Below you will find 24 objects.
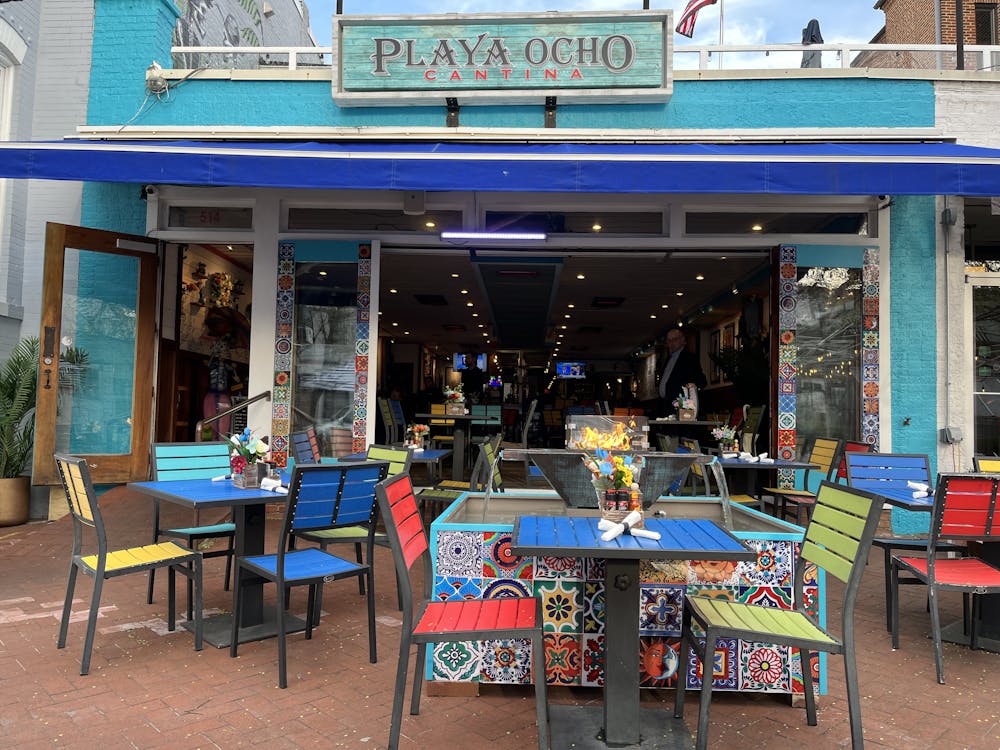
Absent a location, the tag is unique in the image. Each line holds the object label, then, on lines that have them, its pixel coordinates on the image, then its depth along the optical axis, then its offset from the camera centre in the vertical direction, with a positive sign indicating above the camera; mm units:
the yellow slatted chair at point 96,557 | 3217 -785
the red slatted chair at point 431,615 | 2314 -764
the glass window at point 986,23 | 14898 +8294
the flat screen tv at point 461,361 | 21906 +1277
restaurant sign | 6660 +3284
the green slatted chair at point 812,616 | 2318 -753
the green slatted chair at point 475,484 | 4082 -557
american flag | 7922 +4438
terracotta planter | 6434 -993
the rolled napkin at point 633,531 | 2385 -440
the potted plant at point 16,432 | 6484 -369
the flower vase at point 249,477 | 3717 -427
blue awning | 5020 +1709
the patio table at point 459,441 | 7605 -444
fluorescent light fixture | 6789 +1603
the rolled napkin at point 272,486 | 3656 -462
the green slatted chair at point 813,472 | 5541 -550
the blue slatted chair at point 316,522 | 3189 -607
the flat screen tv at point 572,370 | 23609 +1094
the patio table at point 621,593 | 2234 -659
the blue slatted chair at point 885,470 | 4660 -418
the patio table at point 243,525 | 3430 -684
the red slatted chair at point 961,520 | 3461 -548
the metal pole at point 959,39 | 6723 +3588
